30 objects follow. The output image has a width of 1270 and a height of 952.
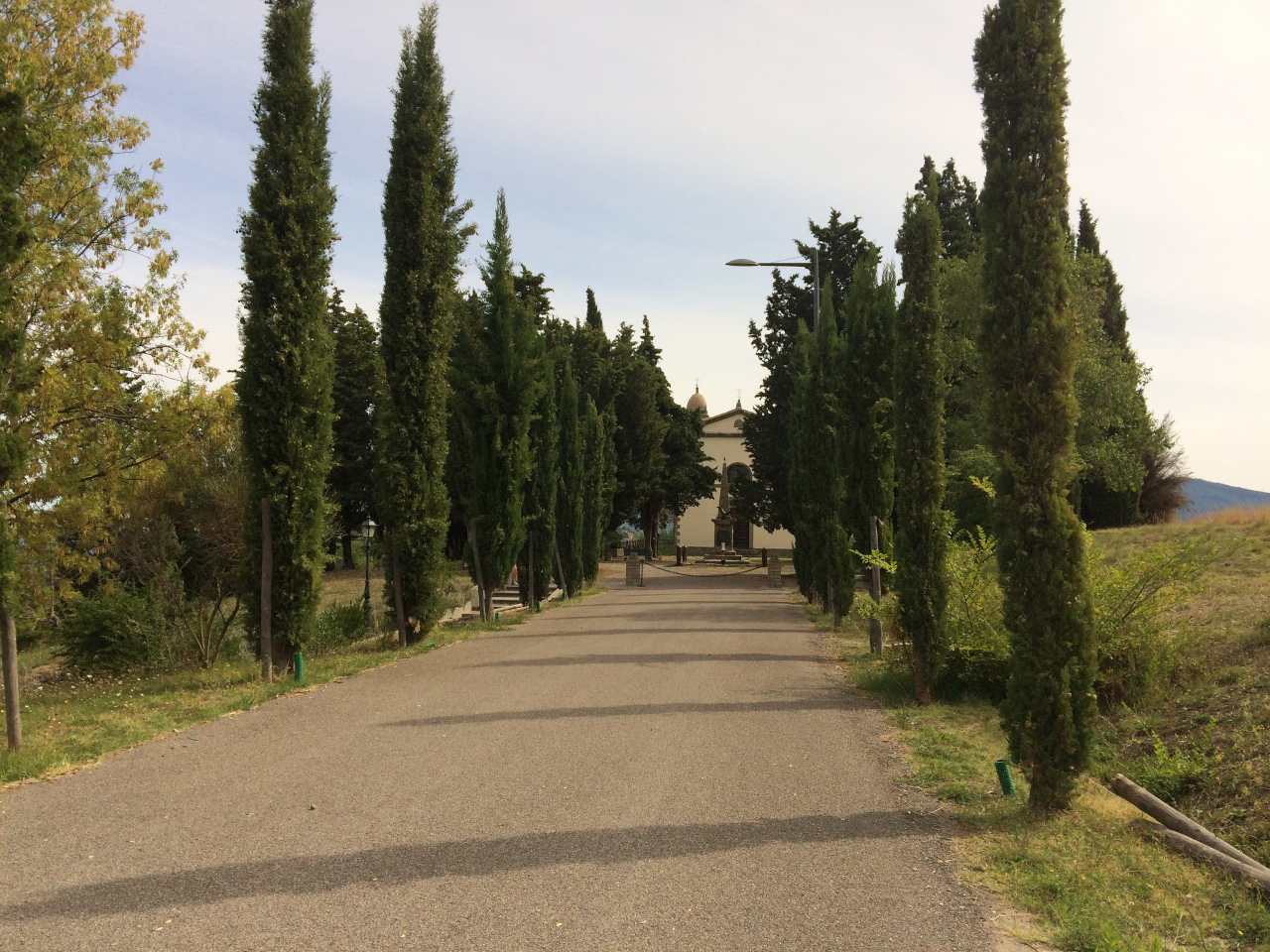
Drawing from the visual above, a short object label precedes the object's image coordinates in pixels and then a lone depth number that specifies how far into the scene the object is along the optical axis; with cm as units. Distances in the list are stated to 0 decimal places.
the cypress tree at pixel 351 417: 3774
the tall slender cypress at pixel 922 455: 1046
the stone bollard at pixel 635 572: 3697
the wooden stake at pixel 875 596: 1306
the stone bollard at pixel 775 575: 3469
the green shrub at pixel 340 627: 1693
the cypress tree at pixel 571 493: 2906
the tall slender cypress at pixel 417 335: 1543
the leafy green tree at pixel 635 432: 4509
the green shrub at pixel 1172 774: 763
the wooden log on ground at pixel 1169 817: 570
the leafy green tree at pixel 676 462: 4953
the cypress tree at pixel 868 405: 1655
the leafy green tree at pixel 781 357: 3744
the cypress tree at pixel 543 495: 2441
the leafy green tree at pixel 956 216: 3709
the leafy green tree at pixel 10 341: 759
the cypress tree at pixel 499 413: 1973
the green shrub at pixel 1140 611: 946
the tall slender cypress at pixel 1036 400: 625
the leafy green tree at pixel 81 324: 1273
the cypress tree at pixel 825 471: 1859
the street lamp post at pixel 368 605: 1921
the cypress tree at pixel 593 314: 4675
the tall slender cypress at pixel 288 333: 1158
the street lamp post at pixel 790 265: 2145
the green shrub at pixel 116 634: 1519
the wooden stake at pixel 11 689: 759
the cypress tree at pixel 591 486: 3253
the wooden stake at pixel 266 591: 1139
